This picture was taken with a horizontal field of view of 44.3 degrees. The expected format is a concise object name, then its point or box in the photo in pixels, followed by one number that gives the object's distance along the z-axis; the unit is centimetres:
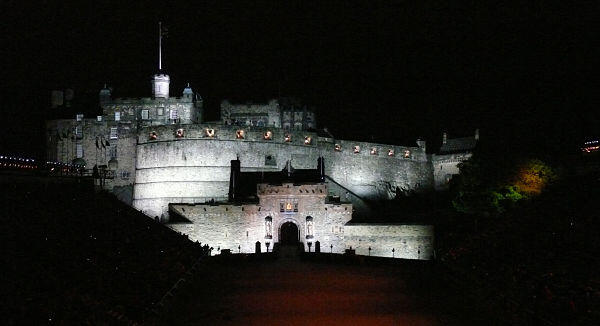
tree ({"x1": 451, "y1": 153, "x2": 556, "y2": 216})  4703
